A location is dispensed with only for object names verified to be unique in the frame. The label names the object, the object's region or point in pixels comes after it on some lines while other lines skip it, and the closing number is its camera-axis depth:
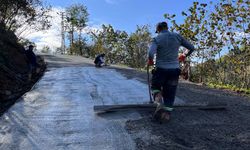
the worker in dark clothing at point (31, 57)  9.38
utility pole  35.20
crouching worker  12.62
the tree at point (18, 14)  13.67
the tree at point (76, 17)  34.33
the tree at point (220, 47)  9.81
